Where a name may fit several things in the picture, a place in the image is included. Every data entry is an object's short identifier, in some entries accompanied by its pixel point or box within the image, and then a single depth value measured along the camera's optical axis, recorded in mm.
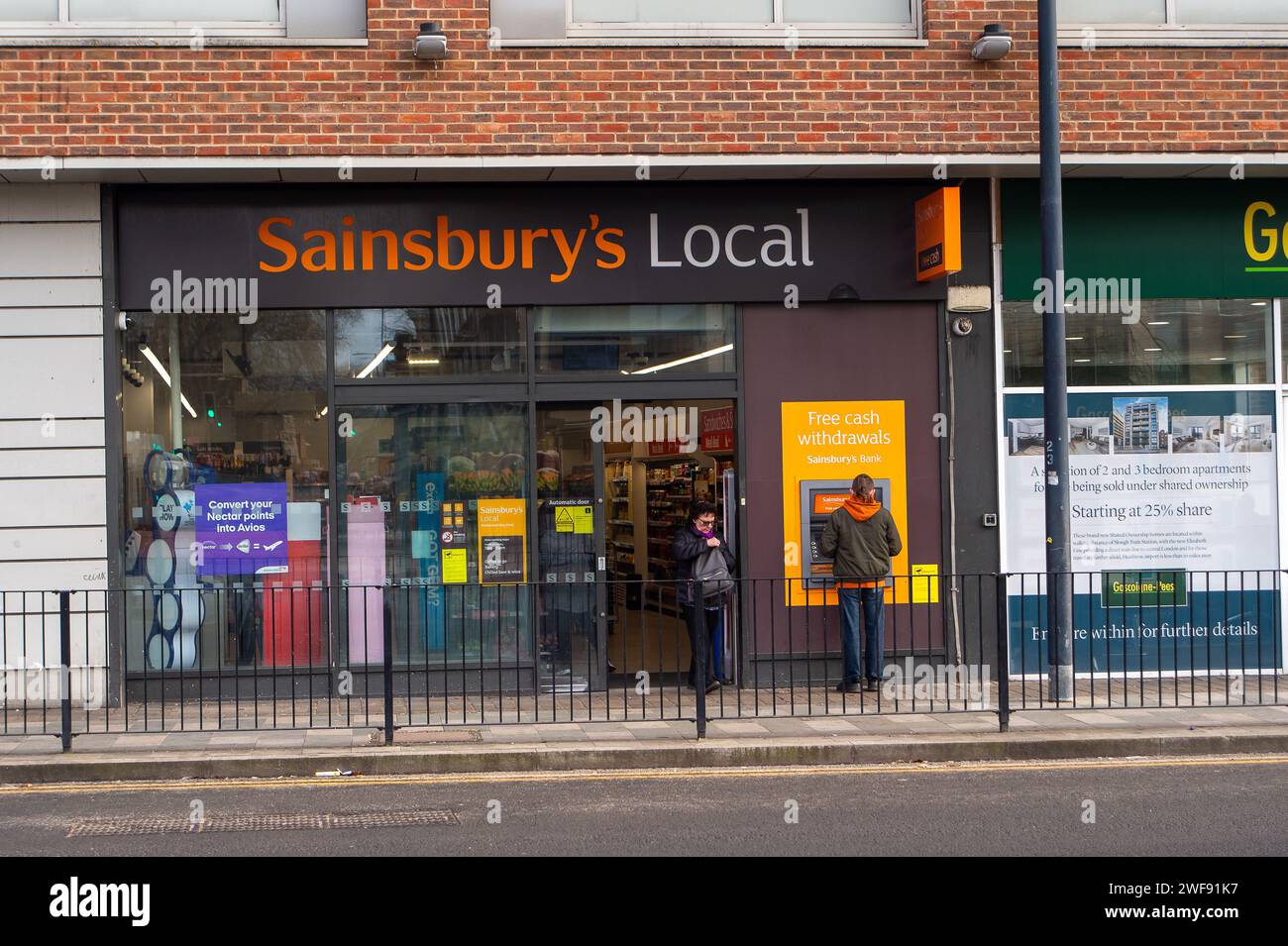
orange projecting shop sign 11594
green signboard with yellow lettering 12500
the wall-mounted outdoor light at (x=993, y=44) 11586
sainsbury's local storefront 11836
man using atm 11656
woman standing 11656
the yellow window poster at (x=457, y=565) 12258
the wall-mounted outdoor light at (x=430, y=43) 11214
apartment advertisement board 12625
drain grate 7523
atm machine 12398
